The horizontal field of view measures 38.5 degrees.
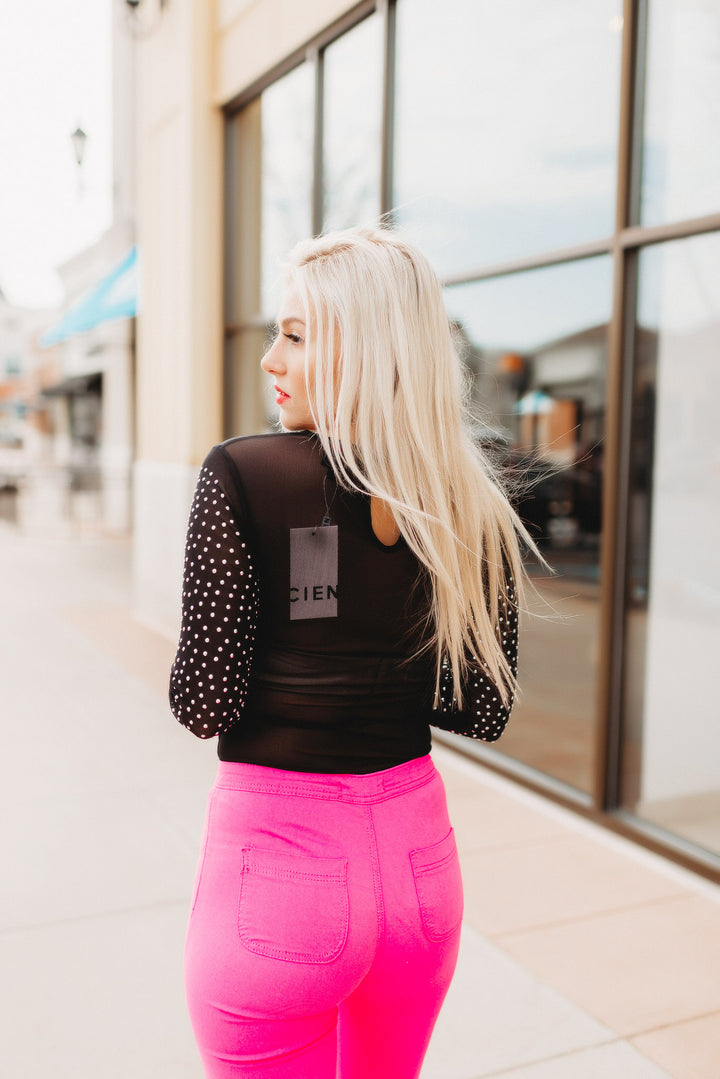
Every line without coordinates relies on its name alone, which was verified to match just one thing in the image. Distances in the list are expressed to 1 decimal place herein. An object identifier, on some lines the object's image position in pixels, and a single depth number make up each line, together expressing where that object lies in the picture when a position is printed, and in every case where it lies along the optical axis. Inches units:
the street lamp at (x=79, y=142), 418.9
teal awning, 431.8
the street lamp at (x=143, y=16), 343.6
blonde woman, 53.4
